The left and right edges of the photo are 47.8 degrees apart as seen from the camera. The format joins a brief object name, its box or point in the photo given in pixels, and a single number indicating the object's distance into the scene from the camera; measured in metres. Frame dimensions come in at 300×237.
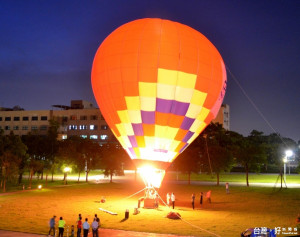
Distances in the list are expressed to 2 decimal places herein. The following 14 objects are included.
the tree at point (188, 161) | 54.37
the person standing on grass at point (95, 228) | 17.70
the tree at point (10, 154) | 41.81
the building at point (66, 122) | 129.38
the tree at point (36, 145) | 68.56
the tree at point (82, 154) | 57.47
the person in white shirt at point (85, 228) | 17.78
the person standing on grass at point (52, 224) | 18.47
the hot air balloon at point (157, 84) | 24.88
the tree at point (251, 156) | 51.69
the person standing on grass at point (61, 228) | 17.97
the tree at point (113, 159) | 56.72
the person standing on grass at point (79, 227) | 17.90
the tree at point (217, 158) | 52.44
